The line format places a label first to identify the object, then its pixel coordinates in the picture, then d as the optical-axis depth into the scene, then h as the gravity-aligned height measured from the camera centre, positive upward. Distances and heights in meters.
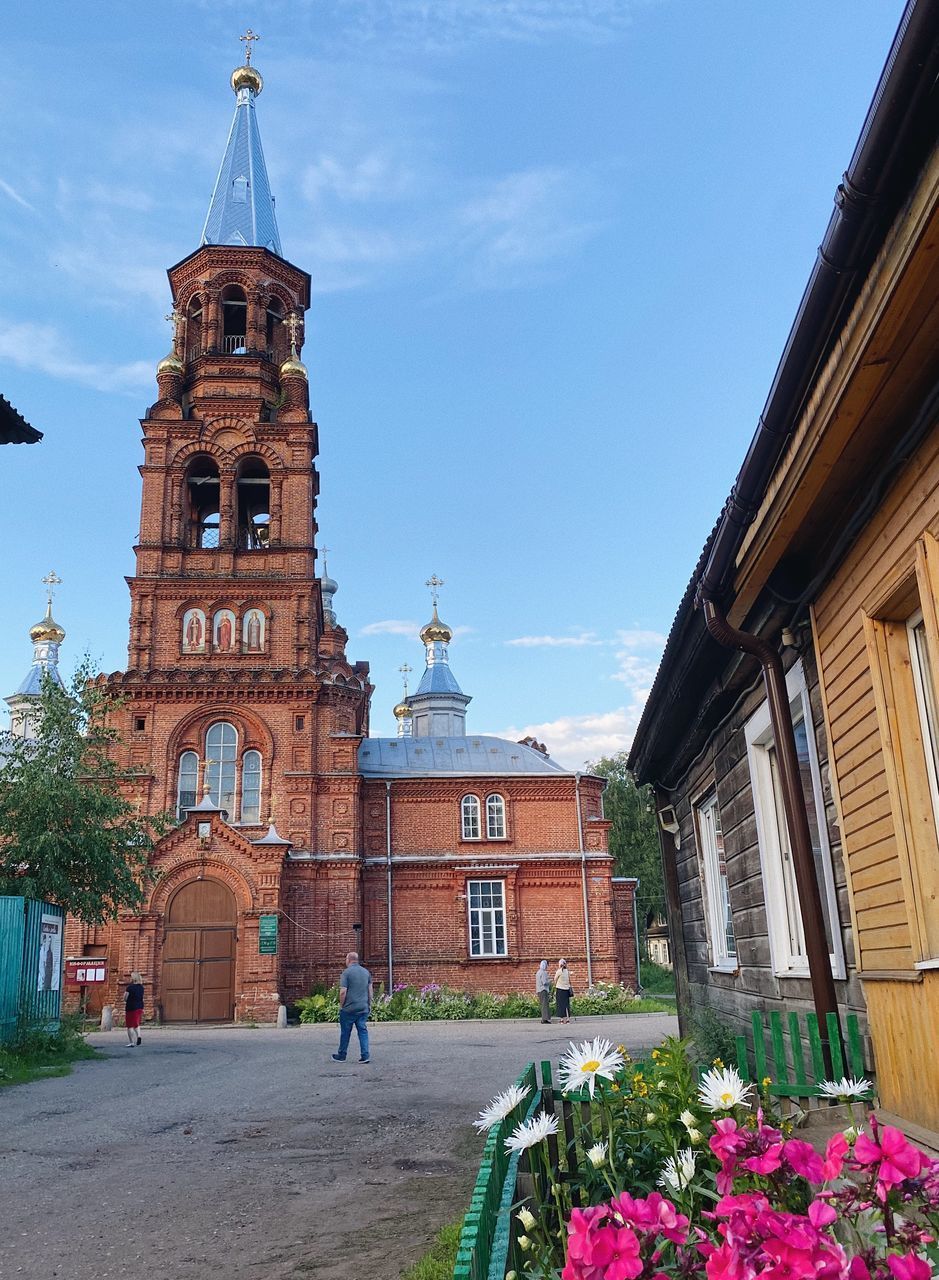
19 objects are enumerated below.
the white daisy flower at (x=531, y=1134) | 3.00 -0.43
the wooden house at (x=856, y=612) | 3.07 +1.59
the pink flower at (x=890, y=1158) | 1.89 -0.33
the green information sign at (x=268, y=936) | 26.42 +1.18
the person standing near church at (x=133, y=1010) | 19.25 -0.31
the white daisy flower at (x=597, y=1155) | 3.12 -0.50
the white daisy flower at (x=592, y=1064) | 3.45 -0.28
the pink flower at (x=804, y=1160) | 2.08 -0.36
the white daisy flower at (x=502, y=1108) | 3.47 -0.41
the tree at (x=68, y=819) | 17.80 +2.89
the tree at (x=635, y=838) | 46.25 +5.55
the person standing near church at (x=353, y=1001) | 15.23 -0.24
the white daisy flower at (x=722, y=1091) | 2.94 -0.33
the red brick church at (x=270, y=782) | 26.91 +5.31
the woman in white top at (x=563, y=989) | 25.02 -0.32
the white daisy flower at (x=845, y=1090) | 3.38 -0.39
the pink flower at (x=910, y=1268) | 1.66 -0.45
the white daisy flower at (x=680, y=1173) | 2.77 -0.51
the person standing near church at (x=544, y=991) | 24.38 -0.33
